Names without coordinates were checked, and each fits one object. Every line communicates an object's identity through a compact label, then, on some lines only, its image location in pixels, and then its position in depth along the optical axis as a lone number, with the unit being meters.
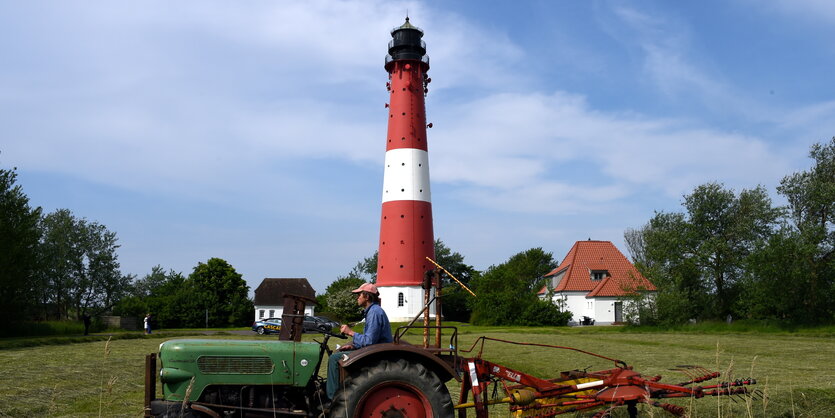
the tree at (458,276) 59.56
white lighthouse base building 40.50
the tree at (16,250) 29.98
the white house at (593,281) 54.19
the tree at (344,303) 52.50
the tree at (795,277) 32.97
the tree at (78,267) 67.25
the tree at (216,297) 52.47
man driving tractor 6.38
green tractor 6.00
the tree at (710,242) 41.97
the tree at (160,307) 51.91
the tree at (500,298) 46.66
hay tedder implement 6.55
